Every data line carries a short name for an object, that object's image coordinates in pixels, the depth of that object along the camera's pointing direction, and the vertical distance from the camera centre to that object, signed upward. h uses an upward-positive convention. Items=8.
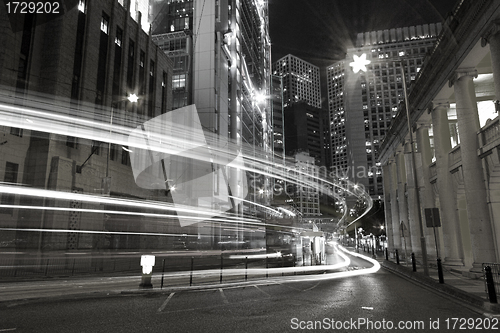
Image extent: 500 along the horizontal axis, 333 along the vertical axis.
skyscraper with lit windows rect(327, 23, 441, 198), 157.75 +57.29
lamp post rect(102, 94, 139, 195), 29.17 +6.69
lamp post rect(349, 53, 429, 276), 10.20 +4.74
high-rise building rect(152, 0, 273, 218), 62.31 +32.74
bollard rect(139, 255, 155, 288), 15.25 -1.61
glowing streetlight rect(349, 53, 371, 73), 10.12 +4.81
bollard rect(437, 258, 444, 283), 16.01 -1.92
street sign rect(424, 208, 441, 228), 18.11 +0.67
